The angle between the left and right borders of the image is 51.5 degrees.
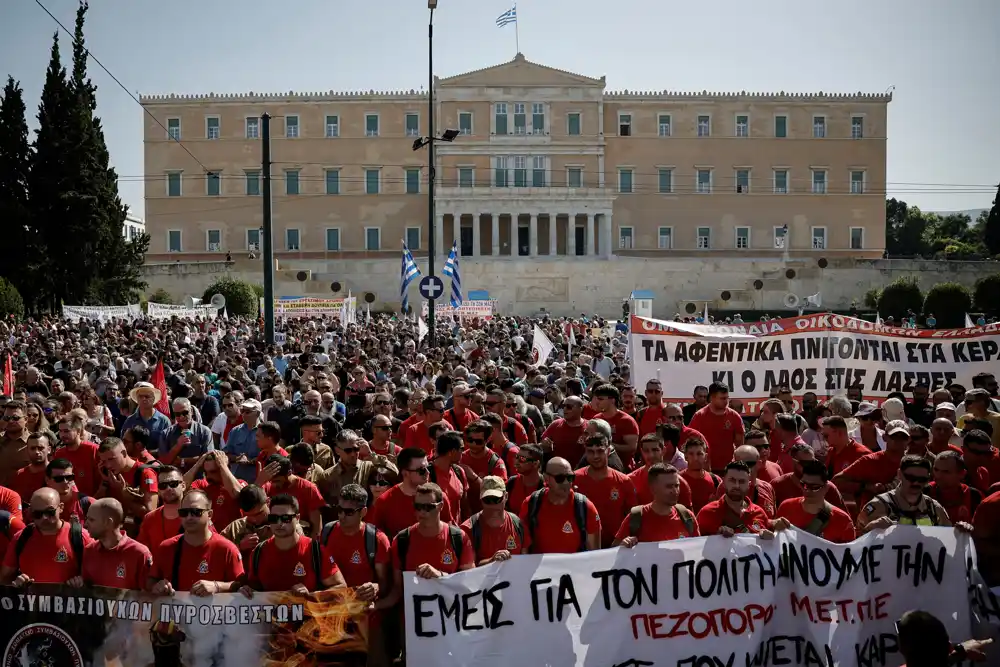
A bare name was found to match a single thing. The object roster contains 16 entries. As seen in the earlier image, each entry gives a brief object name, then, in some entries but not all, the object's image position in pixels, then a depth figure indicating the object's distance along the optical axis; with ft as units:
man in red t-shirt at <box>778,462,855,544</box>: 17.98
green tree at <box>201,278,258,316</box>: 123.13
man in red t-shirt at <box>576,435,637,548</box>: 20.11
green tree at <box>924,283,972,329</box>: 115.03
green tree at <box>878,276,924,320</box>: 127.65
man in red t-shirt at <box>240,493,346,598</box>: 15.92
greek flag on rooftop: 148.97
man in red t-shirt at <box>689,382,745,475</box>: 27.25
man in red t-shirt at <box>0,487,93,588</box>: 16.30
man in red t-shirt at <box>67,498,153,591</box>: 15.97
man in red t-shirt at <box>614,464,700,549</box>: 17.74
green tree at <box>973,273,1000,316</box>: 113.50
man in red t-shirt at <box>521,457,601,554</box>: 17.95
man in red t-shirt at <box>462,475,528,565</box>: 17.28
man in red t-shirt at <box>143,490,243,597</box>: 15.88
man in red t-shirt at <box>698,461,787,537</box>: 17.97
